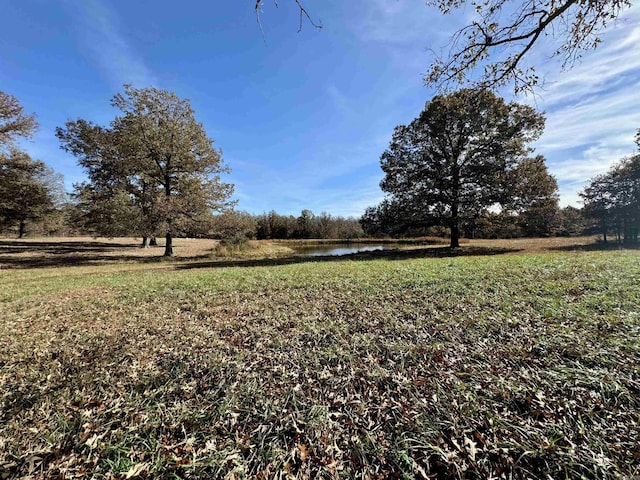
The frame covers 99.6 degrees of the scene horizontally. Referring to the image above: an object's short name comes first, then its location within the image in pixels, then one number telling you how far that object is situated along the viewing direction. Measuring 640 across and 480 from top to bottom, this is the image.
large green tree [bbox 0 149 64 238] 16.55
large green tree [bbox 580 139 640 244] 17.95
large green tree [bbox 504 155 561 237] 14.88
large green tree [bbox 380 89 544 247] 15.14
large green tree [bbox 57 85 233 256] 15.84
